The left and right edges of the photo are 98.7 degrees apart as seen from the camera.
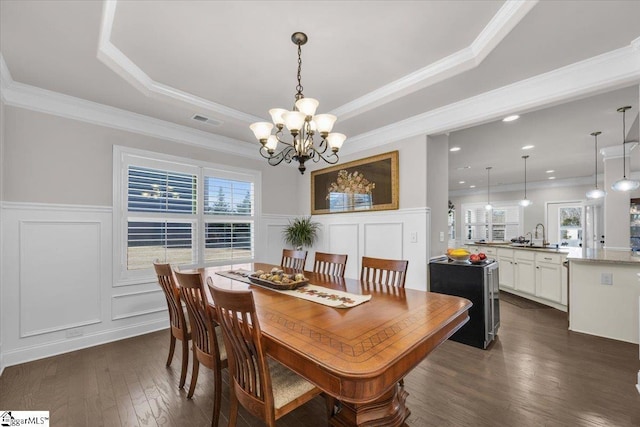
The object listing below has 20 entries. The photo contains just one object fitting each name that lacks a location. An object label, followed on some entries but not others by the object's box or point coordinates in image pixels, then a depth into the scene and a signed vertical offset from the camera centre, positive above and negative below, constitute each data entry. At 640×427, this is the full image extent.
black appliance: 2.88 -0.82
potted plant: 4.74 -0.31
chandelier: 1.93 +0.68
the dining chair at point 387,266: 2.30 -0.45
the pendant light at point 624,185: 3.72 +0.43
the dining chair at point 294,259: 3.18 -0.52
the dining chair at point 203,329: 1.68 -0.76
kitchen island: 3.04 -0.92
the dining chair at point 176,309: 2.12 -0.76
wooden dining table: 1.03 -0.56
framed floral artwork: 3.77 +0.47
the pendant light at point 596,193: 4.79 +0.40
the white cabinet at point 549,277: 4.23 -0.97
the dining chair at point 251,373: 1.23 -0.80
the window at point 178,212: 3.30 +0.05
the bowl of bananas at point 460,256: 3.21 -0.47
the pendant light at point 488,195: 8.09 +0.70
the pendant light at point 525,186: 5.51 +0.89
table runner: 1.76 -0.56
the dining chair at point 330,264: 2.80 -0.51
